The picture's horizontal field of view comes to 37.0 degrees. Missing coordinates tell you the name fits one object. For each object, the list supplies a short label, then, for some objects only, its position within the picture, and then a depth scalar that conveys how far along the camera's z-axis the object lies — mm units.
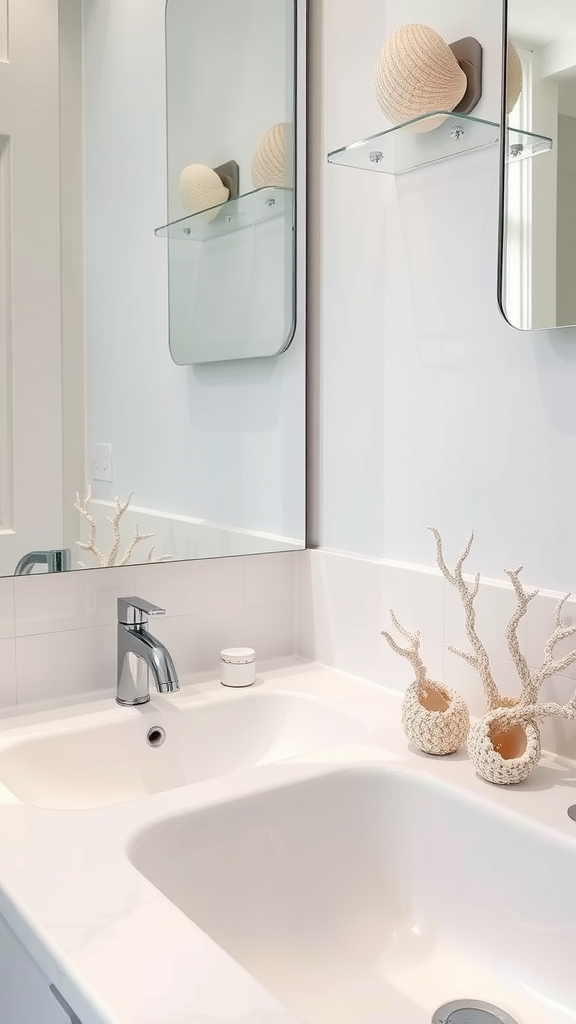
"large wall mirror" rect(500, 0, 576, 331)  988
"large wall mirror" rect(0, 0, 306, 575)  1234
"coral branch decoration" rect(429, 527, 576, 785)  974
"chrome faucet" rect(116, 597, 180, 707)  1231
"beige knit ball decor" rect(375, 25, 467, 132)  1115
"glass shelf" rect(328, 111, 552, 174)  1043
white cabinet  725
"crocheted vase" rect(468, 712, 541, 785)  973
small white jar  1346
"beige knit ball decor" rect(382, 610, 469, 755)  1059
